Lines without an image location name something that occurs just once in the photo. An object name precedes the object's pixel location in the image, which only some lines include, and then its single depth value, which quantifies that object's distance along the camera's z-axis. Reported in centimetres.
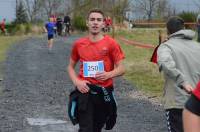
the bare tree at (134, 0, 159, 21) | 7388
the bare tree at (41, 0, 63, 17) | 7388
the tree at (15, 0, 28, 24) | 6825
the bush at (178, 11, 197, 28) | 5349
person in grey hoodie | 549
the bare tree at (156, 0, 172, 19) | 7250
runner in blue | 2698
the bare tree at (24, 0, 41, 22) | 7275
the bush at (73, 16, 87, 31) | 5436
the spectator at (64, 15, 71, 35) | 4709
